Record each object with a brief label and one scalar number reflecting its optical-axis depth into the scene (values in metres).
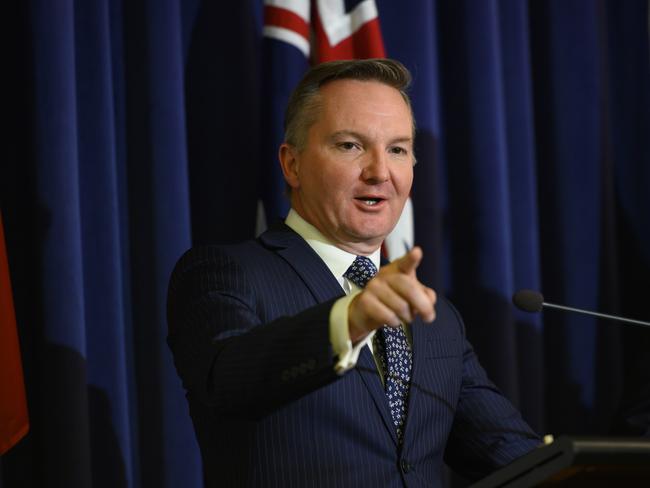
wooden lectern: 2.65
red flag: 3.24
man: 2.80
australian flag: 3.52
